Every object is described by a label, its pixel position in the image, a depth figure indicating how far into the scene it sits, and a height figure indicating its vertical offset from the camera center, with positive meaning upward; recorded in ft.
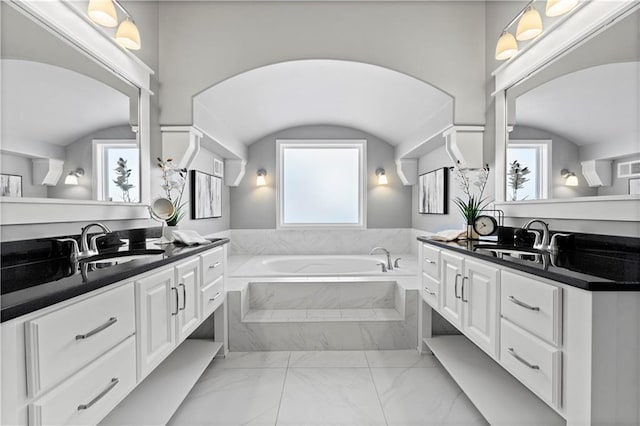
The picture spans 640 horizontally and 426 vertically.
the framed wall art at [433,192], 12.04 +0.72
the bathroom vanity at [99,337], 2.87 -1.41
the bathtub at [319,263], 14.14 -2.24
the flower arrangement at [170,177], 8.05 +0.83
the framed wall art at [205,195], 11.46 +0.55
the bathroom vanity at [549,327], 3.52 -1.49
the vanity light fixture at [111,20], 5.85 +3.41
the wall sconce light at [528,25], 5.82 +3.48
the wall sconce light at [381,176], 15.79 +1.59
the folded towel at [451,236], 8.18 -0.62
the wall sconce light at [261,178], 15.75 +1.50
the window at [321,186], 16.16 +1.17
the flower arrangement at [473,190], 8.54 +0.58
